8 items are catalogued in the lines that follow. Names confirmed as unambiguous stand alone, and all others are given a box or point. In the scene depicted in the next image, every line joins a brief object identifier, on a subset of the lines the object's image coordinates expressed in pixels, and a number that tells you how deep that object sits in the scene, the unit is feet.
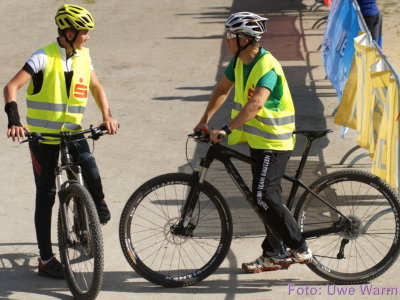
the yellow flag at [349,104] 55.16
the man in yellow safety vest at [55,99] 40.81
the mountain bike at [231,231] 41.37
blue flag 63.41
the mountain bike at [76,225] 39.19
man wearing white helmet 39.50
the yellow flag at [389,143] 43.75
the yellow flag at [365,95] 50.37
